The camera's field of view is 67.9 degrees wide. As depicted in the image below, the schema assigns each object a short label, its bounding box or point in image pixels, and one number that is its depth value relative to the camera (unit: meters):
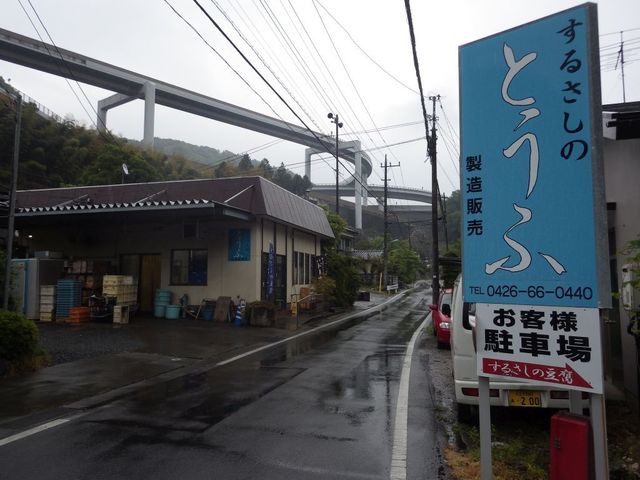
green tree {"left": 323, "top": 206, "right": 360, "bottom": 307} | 25.72
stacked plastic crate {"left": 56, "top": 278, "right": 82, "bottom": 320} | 15.59
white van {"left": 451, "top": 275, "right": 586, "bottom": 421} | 5.13
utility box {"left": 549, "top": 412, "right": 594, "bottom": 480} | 3.15
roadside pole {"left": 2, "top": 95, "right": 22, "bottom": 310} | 9.27
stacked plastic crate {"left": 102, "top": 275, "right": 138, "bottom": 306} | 15.64
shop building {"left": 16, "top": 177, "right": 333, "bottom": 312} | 16.83
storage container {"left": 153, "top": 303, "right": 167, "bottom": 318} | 17.33
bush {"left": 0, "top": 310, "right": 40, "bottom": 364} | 8.15
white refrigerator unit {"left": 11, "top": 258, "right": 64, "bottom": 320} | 15.70
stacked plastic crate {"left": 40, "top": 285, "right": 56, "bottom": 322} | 15.70
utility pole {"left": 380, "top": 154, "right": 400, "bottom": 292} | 38.49
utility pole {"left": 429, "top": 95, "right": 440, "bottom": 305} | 20.05
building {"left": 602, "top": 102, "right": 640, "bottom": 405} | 6.18
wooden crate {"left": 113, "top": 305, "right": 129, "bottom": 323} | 15.30
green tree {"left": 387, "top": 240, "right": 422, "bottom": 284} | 54.12
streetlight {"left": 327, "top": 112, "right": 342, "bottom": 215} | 29.43
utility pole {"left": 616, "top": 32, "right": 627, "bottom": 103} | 14.09
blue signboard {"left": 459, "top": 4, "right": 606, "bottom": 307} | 3.34
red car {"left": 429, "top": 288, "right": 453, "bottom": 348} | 11.86
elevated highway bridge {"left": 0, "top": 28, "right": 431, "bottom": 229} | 45.94
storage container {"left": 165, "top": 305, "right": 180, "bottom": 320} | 17.09
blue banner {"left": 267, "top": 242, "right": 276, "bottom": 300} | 18.42
